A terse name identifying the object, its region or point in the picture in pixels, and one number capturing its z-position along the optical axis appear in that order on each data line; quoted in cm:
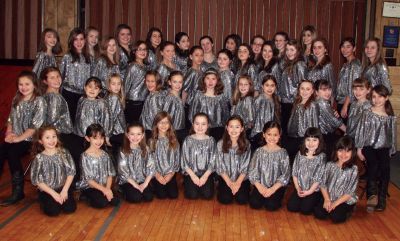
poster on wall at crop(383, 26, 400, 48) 798
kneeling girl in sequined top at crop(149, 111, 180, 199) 527
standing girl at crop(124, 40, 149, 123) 602
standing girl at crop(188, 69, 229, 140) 579
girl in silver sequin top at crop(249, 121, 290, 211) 495
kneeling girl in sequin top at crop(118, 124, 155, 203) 504
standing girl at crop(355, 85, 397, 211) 503
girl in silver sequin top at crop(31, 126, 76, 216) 462
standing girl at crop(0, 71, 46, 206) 501
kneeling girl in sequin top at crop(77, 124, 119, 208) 486
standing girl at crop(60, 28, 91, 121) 590
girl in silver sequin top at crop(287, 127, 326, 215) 482
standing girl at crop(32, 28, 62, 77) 585
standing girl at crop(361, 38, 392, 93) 565
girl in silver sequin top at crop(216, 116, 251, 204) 510
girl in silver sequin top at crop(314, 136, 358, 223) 464
